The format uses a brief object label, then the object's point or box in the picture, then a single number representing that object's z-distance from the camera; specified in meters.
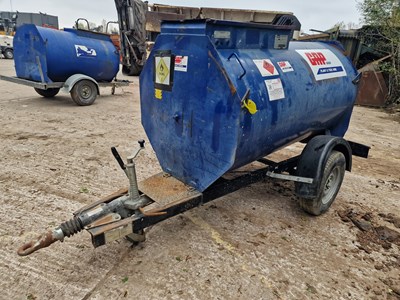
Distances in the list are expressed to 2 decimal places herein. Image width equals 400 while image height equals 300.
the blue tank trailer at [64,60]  7.48
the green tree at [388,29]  9.81
